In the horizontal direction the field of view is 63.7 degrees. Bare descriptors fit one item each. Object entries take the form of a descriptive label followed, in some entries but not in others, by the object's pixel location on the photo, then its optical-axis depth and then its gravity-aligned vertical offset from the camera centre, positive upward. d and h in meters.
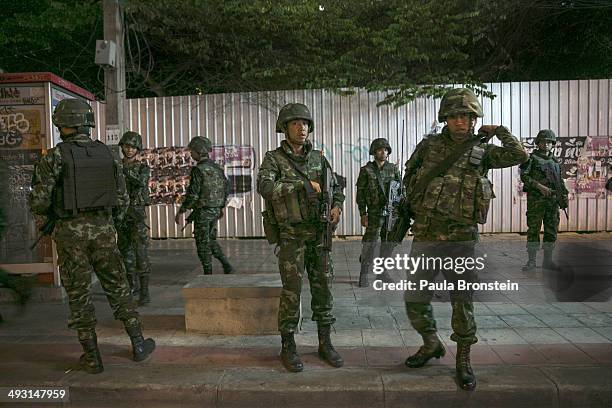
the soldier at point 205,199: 6.62 -0.22
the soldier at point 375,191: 6.51 -0.14
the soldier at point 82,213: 3.85 -0.23
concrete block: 4.68 -1.20
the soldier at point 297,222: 3.85 -0.32
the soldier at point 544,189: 6.98 -0.15
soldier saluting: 3.57 -0.11
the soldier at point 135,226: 5.93 -0.51
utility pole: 7.16 +1.65
